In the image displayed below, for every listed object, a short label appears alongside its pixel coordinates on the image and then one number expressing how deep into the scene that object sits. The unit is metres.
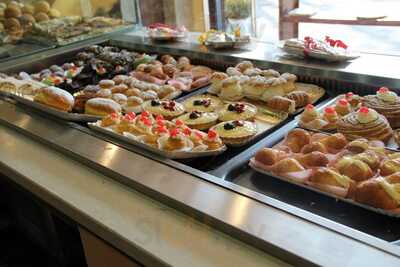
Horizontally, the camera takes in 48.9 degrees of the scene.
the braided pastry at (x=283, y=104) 1.30
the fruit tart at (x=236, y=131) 1.13
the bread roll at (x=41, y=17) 2.27
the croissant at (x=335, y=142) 1.04
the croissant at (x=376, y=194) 0.81
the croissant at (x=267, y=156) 0.99
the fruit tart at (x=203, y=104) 1.38
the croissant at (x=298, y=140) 1.07
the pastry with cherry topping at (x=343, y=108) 1.21
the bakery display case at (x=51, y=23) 2.14
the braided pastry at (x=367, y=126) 1.08
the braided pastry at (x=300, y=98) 1.33
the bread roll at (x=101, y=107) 1.37
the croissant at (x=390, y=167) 0.90
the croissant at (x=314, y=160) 0.96
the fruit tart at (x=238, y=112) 1.28
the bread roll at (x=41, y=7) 2.28
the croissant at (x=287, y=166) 0.96
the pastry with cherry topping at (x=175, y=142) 1.07
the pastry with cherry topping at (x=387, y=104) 1.16
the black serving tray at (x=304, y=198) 0.83
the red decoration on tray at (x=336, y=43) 1.53
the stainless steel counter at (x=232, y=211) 0.68
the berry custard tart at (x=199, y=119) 1.26
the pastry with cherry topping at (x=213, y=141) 1.09
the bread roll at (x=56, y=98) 1.41
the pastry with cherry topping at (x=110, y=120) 1.26
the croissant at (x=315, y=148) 1.02
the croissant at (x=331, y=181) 0.88
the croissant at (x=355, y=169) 0.89
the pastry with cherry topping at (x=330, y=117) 1.17
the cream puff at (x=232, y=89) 1.44
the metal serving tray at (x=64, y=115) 1.35
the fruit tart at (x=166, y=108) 1.34
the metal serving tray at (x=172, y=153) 1.05
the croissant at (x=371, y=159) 0.93
